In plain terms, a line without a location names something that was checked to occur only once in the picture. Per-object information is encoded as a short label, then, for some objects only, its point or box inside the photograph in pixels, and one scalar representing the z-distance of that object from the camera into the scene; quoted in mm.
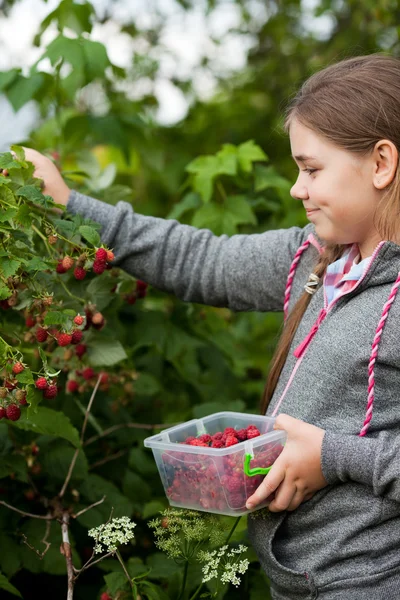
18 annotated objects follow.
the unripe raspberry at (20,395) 1967
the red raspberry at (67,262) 2049
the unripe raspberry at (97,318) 2158
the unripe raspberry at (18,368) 1951
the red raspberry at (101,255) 2040
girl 2021
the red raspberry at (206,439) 2045
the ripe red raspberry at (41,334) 2042
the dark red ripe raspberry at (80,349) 2230
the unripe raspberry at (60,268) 2081
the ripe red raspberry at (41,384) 1967
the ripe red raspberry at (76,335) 2031
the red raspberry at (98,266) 2047
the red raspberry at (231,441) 2010
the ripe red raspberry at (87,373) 2264
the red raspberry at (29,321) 2147
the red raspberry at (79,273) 2076
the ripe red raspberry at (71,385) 2286
